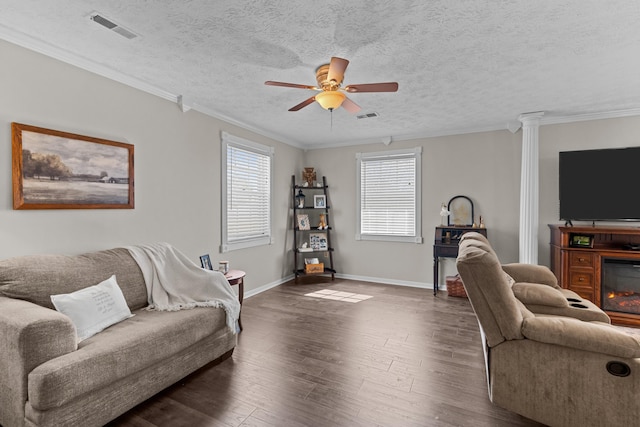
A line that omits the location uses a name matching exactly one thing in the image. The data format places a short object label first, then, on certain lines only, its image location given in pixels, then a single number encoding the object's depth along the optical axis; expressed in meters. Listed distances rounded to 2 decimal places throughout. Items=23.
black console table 4.61
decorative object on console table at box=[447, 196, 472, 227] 4.88
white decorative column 4.11
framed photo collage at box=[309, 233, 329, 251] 5.76
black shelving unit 5.67
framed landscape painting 2.36
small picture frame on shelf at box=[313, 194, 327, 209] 5.87
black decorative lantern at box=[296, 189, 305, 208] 5.71
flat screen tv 3.73
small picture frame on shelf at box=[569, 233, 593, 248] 3.66
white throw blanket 2.66
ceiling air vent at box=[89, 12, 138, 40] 2.07
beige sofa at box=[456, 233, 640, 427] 1.61
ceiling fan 2.37
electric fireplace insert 3.52
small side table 3.31
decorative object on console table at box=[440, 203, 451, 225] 4.78
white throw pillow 2.04
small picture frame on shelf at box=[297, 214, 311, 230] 5.69
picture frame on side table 3.51
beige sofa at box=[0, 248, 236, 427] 1.60
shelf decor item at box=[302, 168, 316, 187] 5.83
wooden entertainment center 3.50
